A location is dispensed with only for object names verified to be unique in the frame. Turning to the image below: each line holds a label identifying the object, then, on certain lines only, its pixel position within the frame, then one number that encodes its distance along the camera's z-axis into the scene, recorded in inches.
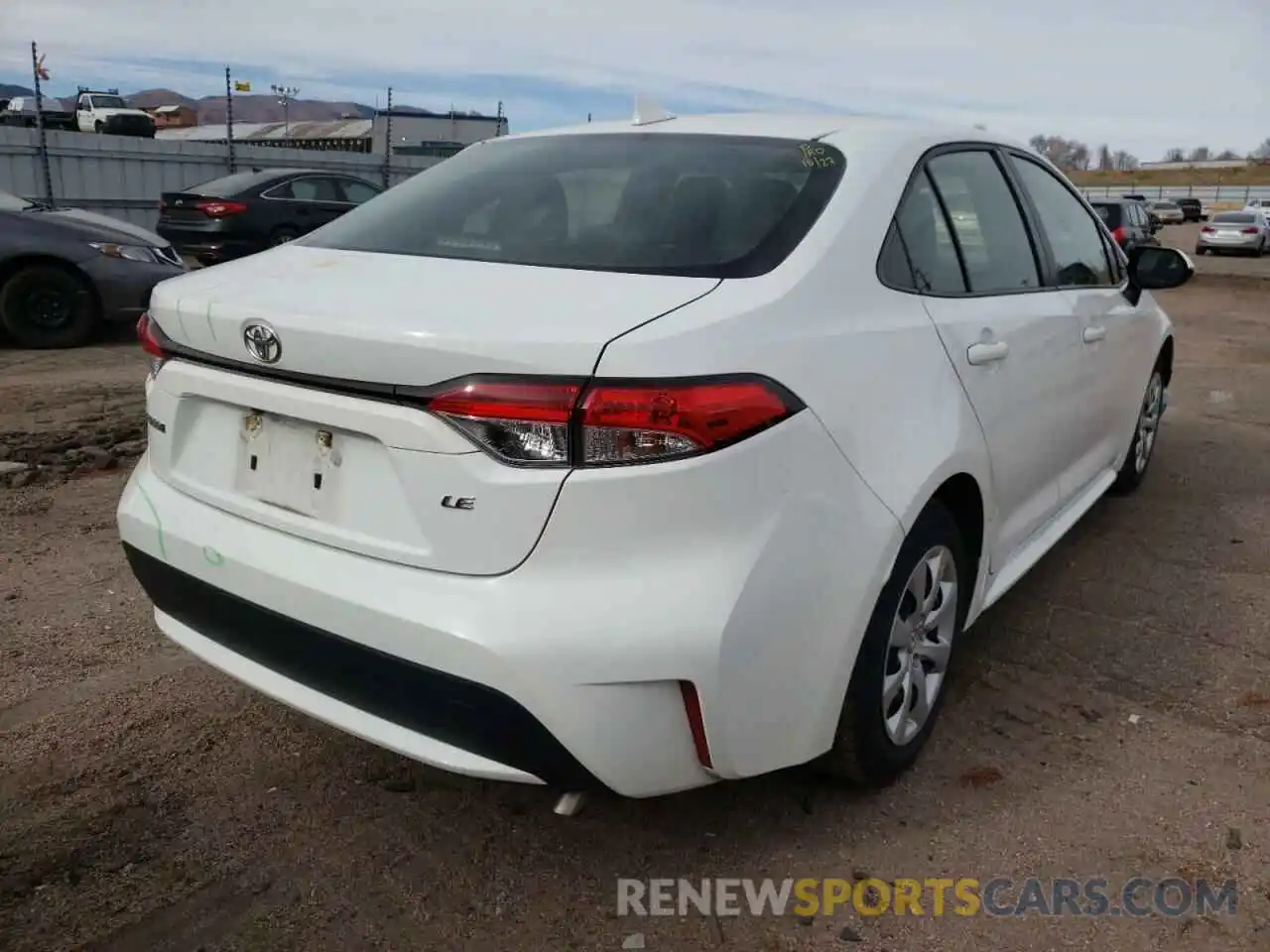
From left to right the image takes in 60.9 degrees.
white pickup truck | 1091.3
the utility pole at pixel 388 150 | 764.6
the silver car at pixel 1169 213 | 1927.9
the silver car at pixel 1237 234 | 1162.0
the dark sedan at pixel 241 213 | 503.2
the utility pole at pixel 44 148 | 590.0
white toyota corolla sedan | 76.2
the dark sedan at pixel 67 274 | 323.9
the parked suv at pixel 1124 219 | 661.1
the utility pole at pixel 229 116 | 632.4
